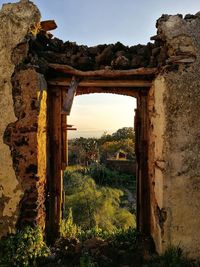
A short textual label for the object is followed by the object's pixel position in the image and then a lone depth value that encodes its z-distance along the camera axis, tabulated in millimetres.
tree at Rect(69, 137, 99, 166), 11669
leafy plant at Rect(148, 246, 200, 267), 2419
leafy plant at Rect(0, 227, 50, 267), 2415
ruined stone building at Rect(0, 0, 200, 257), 2499
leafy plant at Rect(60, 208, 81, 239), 3174
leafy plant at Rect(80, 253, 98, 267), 2452
